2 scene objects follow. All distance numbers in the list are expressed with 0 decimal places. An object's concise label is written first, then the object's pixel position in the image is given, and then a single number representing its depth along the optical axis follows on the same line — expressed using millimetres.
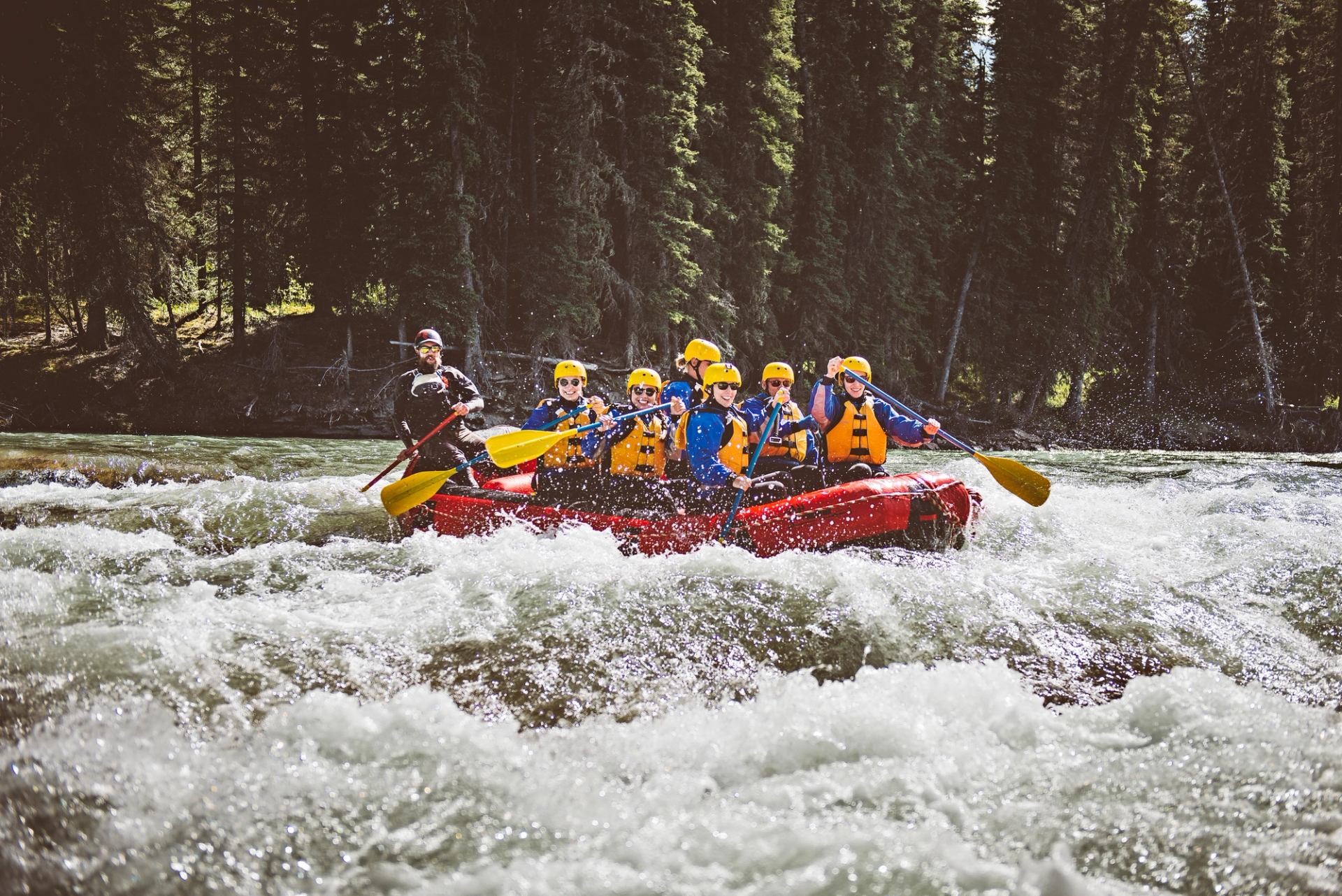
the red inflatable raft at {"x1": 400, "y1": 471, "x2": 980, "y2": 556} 6680
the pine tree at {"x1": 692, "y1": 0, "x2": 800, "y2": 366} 23156
